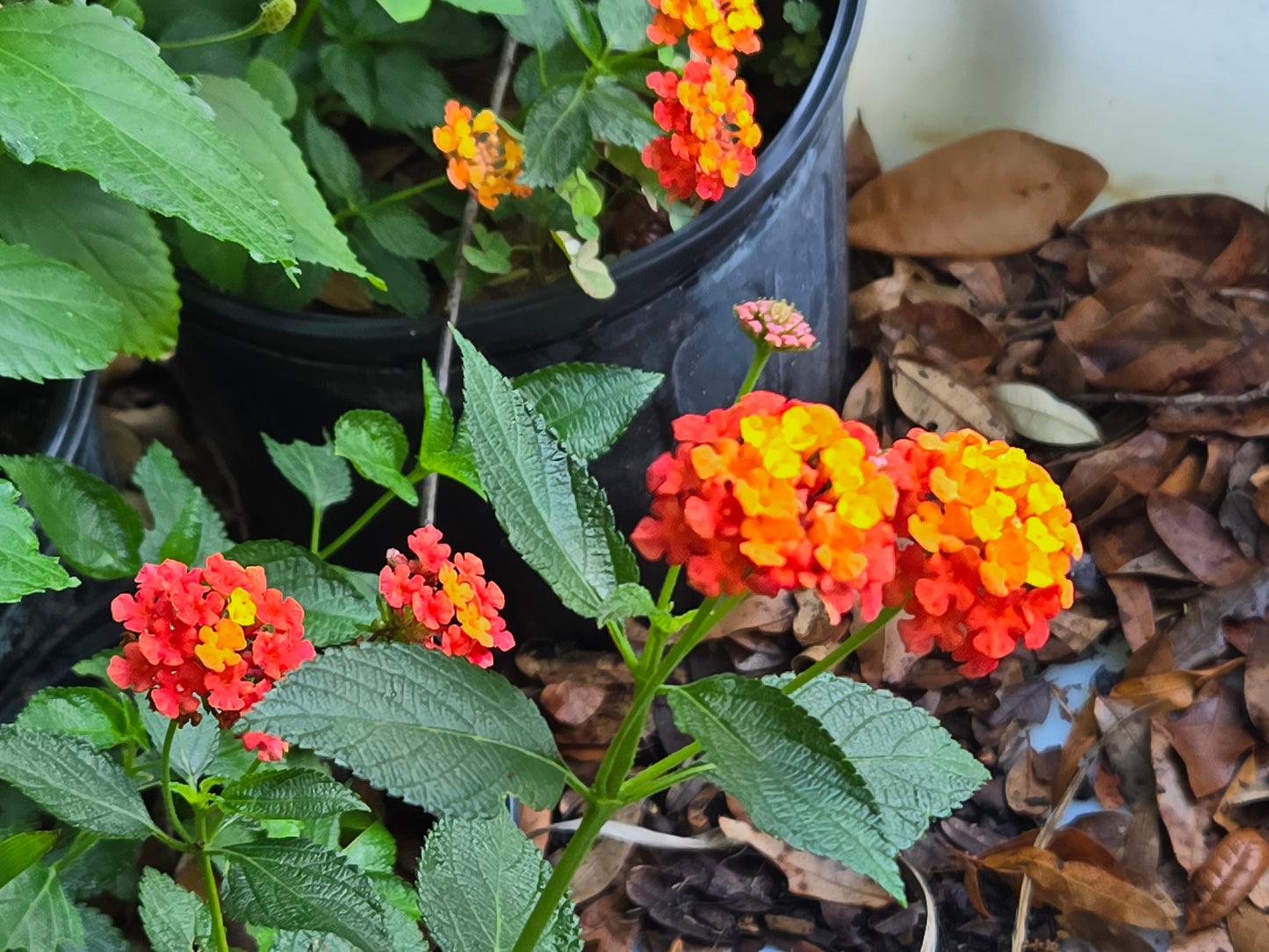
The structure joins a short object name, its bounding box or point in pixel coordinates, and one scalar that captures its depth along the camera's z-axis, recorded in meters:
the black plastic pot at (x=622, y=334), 0.79
